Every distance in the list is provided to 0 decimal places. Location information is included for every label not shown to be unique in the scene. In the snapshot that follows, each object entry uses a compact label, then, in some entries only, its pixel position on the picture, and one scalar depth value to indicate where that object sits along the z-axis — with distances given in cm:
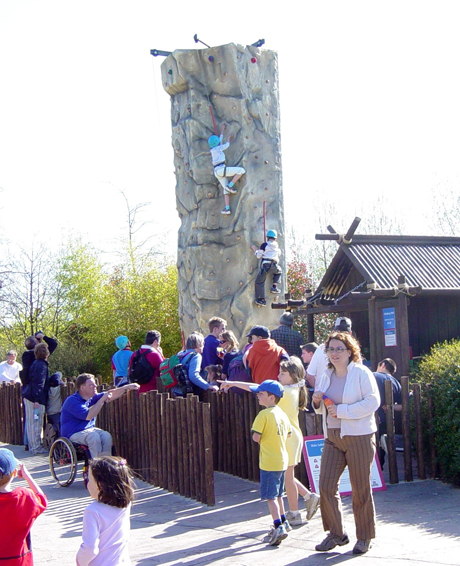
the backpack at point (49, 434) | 1134
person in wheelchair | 856
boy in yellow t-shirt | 592
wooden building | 1023
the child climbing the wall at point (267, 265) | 1527
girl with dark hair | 378
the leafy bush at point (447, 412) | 753
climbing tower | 1594
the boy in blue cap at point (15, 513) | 397
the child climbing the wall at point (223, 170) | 1572
